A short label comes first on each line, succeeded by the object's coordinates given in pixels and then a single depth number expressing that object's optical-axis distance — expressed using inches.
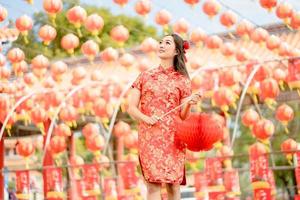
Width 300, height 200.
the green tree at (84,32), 819.6
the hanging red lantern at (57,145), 430.7
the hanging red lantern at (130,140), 425.5
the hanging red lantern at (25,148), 428.3
